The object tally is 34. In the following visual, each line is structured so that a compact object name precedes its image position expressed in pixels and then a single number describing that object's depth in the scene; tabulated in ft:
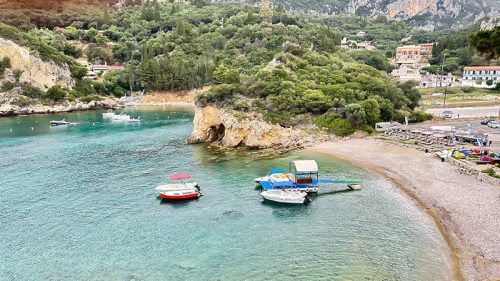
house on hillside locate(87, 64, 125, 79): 442.91
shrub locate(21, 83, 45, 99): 356.59
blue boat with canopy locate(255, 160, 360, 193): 130.62
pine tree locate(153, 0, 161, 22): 573.04
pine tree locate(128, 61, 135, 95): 421.59
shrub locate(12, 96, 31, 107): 343.67
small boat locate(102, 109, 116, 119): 319.98
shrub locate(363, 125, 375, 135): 207.92
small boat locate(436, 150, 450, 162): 153.17
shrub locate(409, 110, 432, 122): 229.66
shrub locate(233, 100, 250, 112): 201.87
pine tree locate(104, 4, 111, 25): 548.31
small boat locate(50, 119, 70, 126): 285.21
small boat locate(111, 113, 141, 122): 301.82
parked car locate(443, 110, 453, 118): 234.97
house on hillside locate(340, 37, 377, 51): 586.08
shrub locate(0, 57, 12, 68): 352.08
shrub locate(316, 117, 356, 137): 205.03
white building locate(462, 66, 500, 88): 358.84
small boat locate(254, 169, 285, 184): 136.12
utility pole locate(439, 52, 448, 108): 379.51
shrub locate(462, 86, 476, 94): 340.08
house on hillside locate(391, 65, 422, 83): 385.42
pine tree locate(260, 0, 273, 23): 494.79
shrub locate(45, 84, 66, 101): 365.40
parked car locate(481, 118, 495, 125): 212.23
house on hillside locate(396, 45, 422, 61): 539.90
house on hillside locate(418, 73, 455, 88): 380.99
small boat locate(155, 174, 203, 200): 126.31
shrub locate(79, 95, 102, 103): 381.81
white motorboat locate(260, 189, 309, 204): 122.52
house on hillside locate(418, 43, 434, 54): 575.62
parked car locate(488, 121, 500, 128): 202.20
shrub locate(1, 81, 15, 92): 347.36
